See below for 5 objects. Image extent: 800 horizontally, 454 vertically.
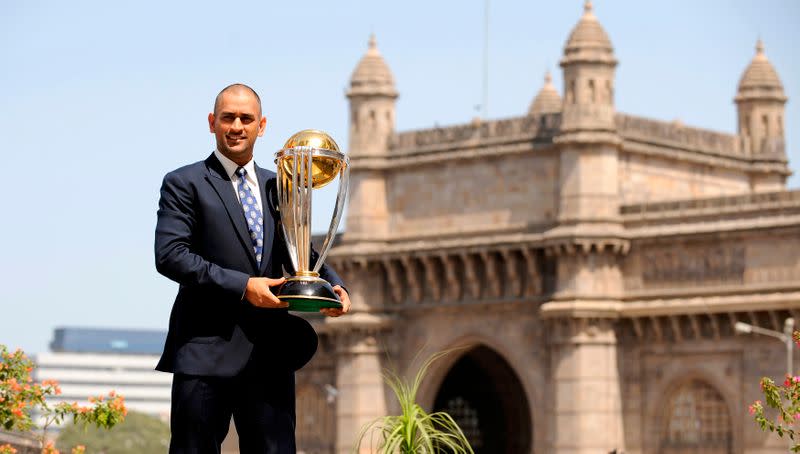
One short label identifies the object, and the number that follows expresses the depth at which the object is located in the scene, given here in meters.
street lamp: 47.50
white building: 195.50
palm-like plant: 13.94
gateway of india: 50.84
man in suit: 9.84
